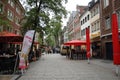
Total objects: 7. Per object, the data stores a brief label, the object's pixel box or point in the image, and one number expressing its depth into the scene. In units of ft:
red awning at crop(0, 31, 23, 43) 20.41
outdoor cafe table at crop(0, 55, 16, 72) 17.77
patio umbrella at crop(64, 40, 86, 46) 35.98
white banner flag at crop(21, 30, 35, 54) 17.15
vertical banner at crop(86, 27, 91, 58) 27.78
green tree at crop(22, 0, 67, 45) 36.81
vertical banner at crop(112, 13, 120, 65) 16.35
